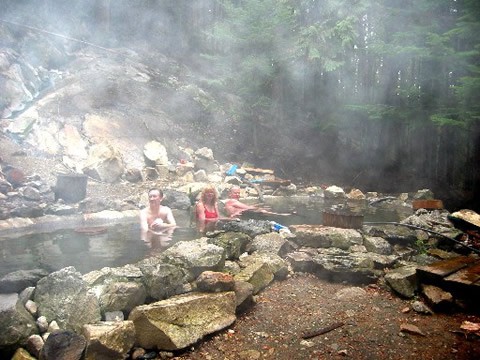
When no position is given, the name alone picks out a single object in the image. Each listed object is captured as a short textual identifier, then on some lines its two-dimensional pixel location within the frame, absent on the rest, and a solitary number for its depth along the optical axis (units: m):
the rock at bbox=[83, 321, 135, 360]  2.15
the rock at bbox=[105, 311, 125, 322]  2.55
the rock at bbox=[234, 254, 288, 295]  3.44
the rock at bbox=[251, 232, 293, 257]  4.35
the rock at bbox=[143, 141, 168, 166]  11.13
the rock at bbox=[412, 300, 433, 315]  2.89
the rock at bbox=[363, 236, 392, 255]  4.41
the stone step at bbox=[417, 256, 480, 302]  2.90
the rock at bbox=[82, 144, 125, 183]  9.26
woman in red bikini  6.58
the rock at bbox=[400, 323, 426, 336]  2.56
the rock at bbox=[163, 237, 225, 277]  3.25
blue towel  12.40
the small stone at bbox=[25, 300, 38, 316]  2.52
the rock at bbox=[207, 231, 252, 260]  4.05
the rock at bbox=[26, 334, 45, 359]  2.20
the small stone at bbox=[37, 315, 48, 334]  2.40
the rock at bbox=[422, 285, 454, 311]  2.90
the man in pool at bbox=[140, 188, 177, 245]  5.67
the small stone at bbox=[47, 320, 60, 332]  2.42
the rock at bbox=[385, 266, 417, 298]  3.23
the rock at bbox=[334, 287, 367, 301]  3.28
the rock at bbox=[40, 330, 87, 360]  2.08
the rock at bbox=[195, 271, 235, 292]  2.90
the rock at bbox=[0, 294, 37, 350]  2.17
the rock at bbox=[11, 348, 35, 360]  2.14
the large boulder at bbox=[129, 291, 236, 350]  2.41
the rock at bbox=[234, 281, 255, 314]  3.00
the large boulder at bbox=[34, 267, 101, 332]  2.48
